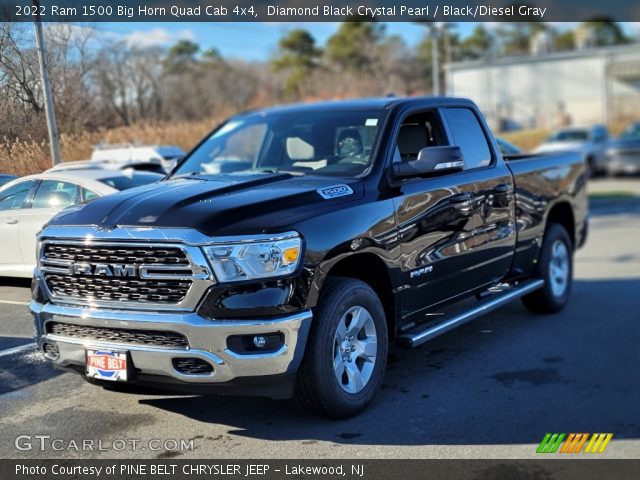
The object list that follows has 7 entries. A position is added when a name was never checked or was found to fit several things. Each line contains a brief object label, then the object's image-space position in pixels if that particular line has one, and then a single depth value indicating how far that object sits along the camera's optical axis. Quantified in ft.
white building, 150.51
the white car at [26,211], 17.40
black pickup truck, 12.81
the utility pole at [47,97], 17.78
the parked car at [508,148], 27.91
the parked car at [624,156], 78.59
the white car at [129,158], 21.46
